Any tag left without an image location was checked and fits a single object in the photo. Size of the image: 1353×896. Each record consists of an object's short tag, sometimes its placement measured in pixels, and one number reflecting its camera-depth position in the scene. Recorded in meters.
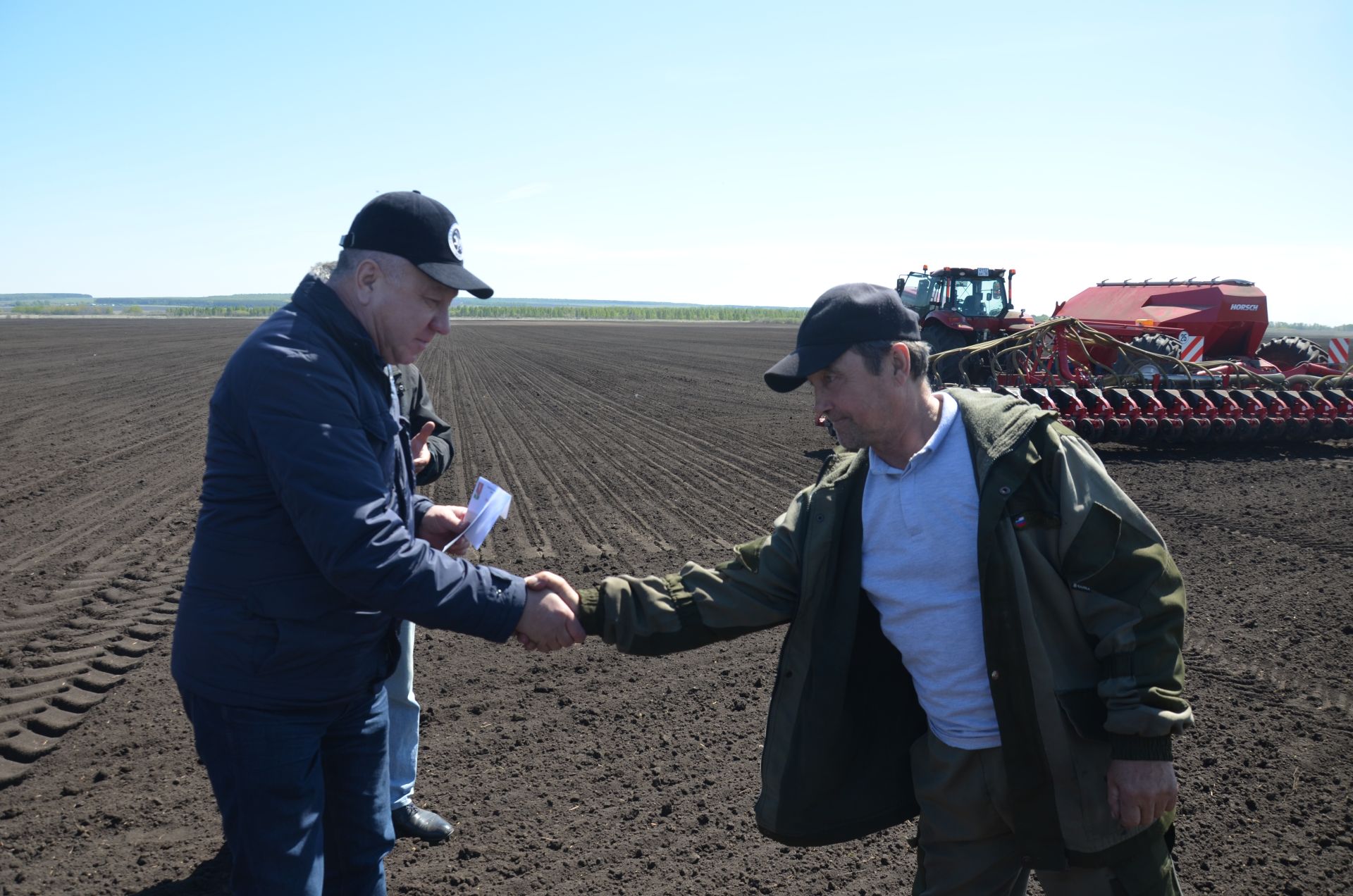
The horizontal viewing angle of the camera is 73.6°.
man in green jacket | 2.09
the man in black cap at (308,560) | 2.10
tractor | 18.34
